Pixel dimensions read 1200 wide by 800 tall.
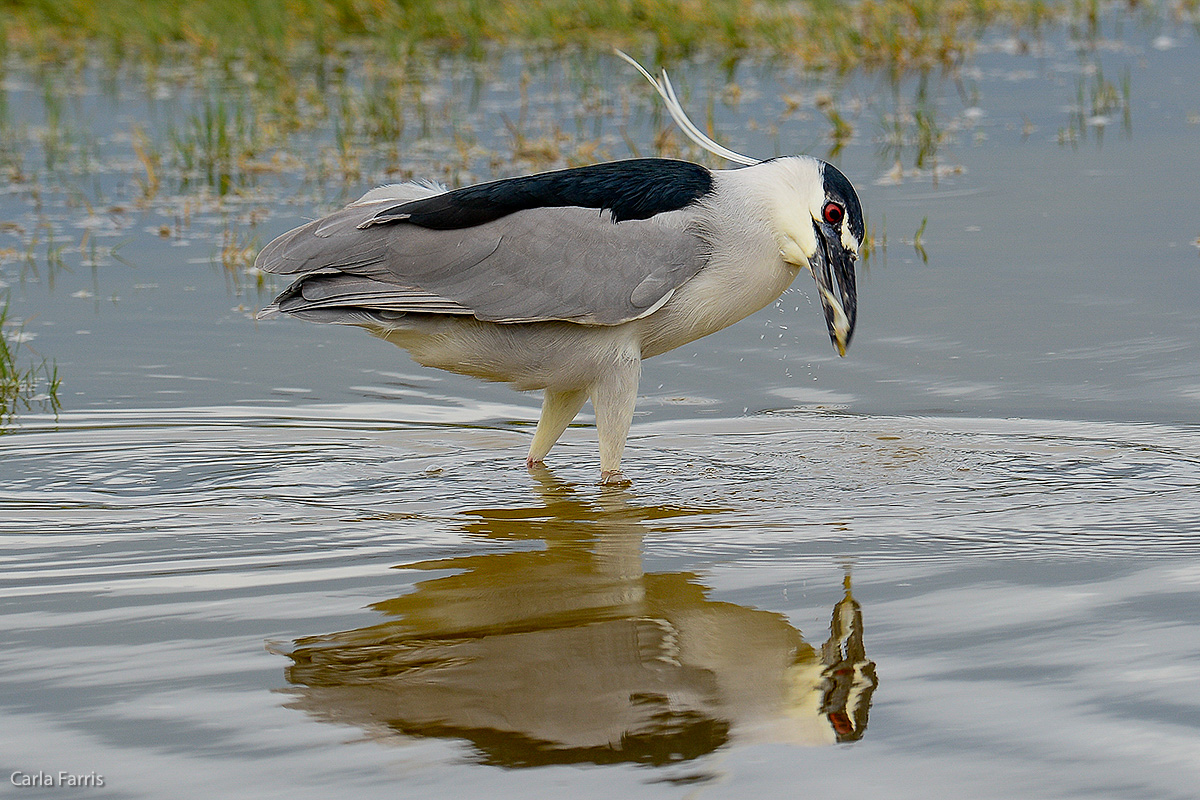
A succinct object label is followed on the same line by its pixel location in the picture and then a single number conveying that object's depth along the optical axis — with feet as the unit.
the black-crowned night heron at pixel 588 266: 33.27
